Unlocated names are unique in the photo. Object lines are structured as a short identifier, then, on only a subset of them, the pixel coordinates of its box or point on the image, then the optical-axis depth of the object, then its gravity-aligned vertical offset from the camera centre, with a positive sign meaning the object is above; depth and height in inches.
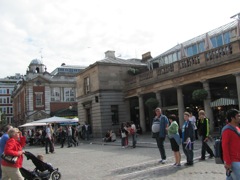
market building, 678.5 +133.0
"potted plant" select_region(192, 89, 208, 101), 715.4 +67.1
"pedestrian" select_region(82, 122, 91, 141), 1047.3 -19.0
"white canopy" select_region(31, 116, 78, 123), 986.0 +25.8
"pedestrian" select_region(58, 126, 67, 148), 866.0 -23.2
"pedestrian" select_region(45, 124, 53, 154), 685.3 -23.6
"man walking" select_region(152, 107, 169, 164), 393.4 -13.2
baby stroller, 293.9 -49.7
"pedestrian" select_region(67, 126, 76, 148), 850.1 -32.4
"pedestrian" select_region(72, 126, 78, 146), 896.3 -35.4
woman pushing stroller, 238.8 -22.6
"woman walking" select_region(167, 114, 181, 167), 362.9 -25.1
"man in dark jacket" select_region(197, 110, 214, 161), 383.7 -16.1
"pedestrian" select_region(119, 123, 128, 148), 681.6 -26.7
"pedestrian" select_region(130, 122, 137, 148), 658.8 -23.7
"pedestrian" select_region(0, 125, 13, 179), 271.6 -11.0
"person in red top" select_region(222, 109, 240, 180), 177.9 -21.6
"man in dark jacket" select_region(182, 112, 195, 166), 360.3 -24.7
